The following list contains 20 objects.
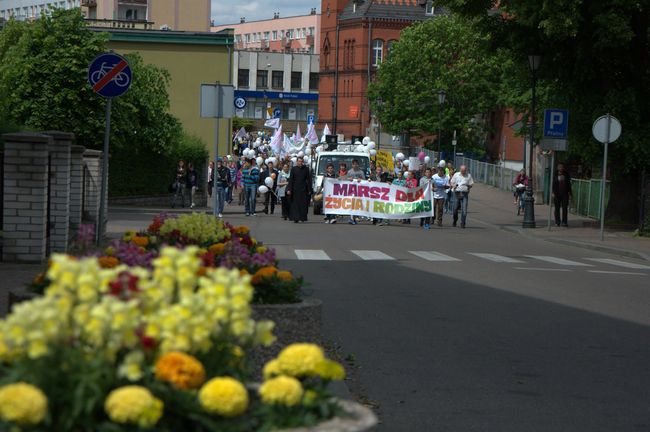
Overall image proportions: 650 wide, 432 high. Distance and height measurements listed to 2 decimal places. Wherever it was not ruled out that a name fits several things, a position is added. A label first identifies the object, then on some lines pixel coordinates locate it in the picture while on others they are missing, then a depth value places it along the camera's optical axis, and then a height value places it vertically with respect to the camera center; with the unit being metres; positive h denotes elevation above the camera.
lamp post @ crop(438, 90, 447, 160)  66.04 +2.67
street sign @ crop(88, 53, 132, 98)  17.91 +0.81
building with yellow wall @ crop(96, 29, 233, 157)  62.69 +3.81
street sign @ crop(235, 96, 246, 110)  55.41 +1.50
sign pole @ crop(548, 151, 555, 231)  33.32 -1.38
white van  41.09 -0.70
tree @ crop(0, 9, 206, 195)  39.97 +1.24
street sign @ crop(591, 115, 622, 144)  29.33 +0.58
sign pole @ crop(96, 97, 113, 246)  16.89 -0.76
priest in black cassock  34.25 -1.52
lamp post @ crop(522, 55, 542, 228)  34.14 -1.35
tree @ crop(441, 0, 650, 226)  30.92 +2.50
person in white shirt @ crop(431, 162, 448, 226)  36.18 -1.40
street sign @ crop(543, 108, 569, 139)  32.38 +0.73
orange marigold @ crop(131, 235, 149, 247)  8.90 -0.79
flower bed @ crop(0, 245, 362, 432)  3.71 -0.72
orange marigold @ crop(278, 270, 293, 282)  7.58 -0.85
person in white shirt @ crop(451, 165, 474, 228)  35.41 -1.24
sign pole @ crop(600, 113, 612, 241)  29.27 +0.29
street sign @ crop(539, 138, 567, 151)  32.38 +0.18
